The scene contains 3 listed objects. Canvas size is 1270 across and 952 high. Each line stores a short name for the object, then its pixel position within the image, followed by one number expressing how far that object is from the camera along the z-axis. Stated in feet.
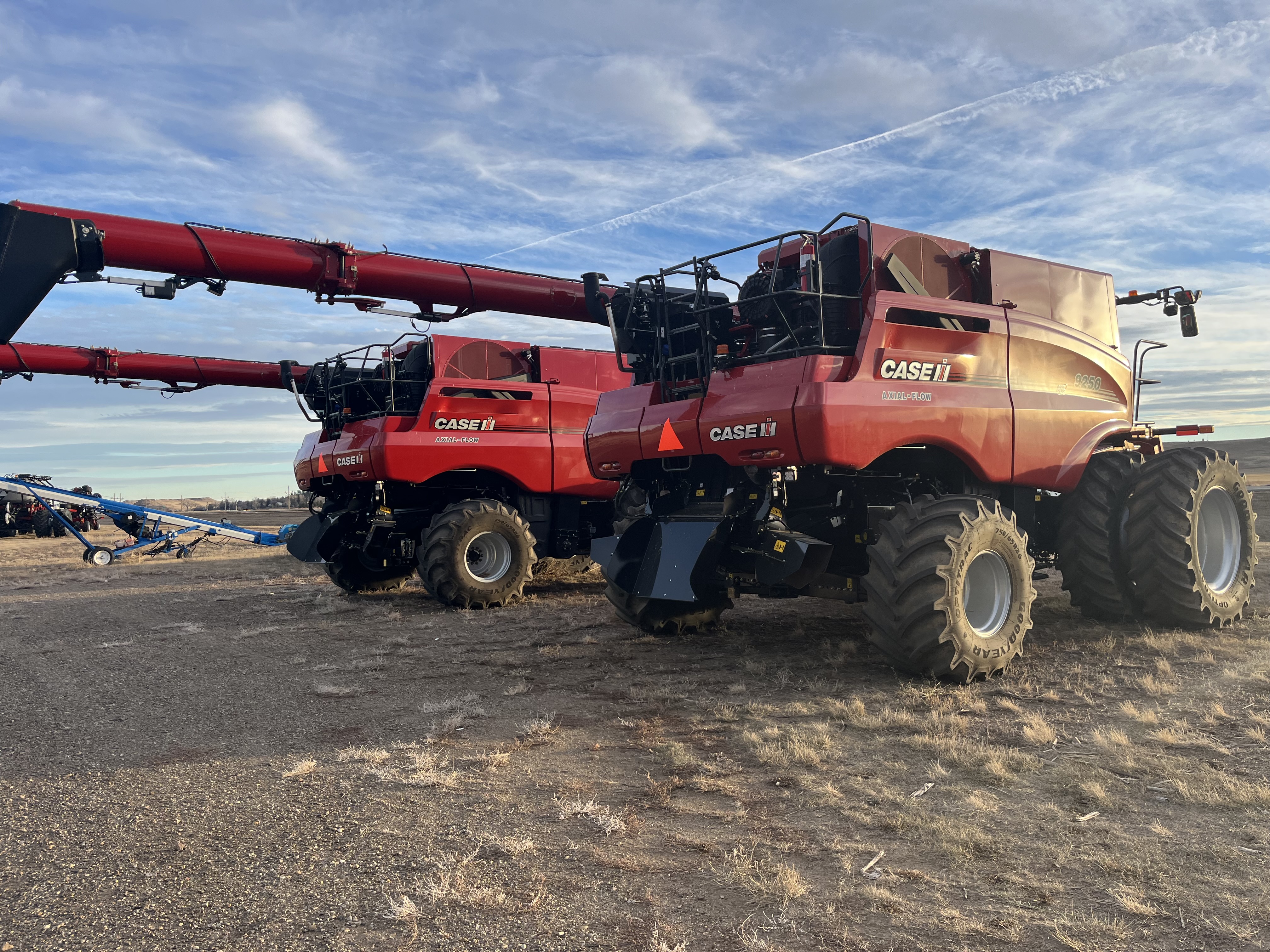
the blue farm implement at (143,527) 61.57
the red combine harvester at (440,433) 32.81
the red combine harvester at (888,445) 19.01
